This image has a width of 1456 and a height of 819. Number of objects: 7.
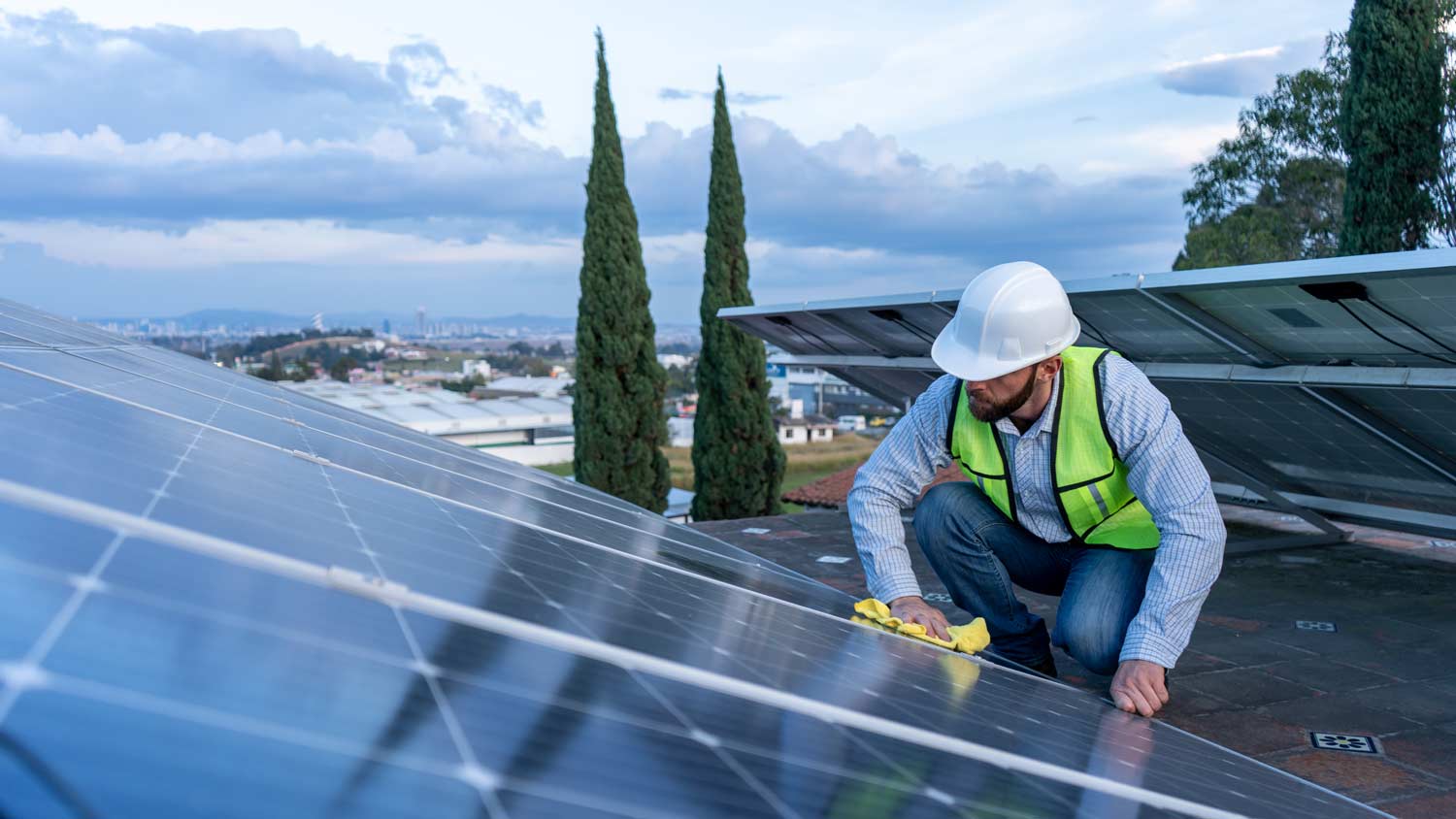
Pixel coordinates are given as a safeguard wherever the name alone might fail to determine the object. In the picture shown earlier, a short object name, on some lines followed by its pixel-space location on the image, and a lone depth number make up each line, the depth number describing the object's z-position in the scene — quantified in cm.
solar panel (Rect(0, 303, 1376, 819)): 118
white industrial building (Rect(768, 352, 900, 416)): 8800
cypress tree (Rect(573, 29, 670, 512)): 2066
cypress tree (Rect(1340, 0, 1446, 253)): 1900
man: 383
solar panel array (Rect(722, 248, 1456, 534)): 558
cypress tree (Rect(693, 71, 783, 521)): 2097
